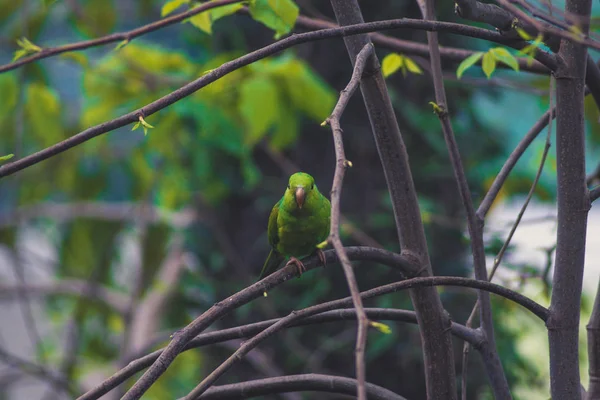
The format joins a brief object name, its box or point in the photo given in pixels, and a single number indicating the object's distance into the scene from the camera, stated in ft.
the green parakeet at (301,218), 28.86
